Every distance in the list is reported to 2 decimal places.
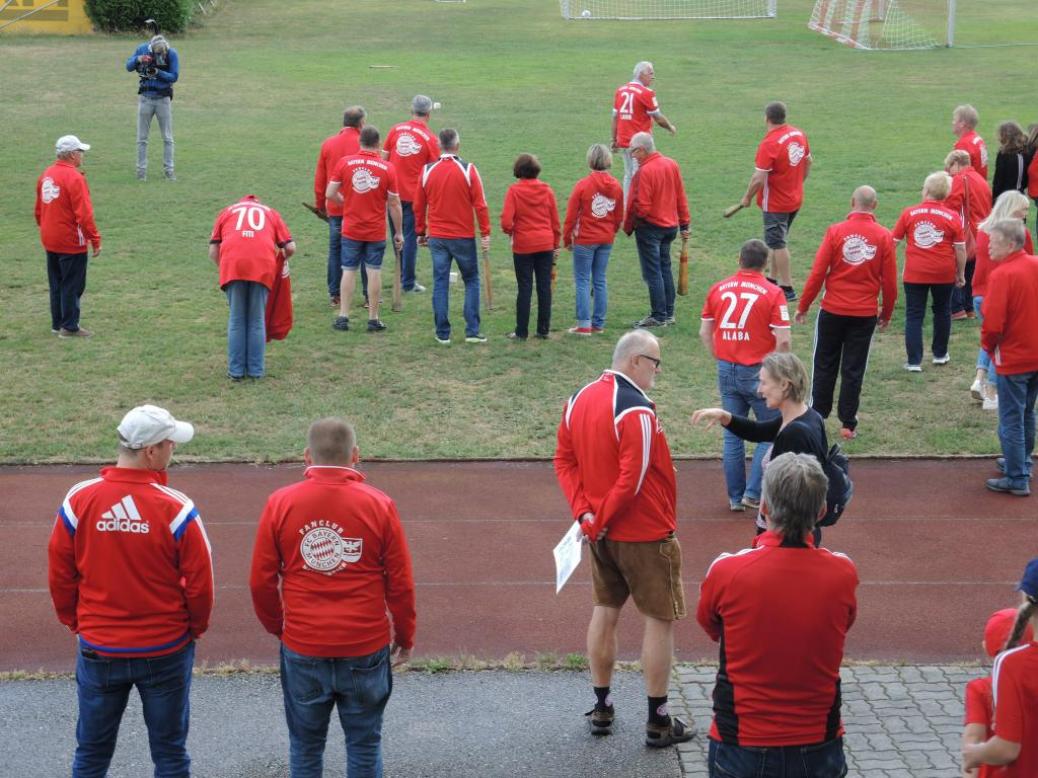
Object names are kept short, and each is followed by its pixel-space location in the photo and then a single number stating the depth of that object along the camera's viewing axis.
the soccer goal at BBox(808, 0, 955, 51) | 33.88
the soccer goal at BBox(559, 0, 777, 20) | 38.88
